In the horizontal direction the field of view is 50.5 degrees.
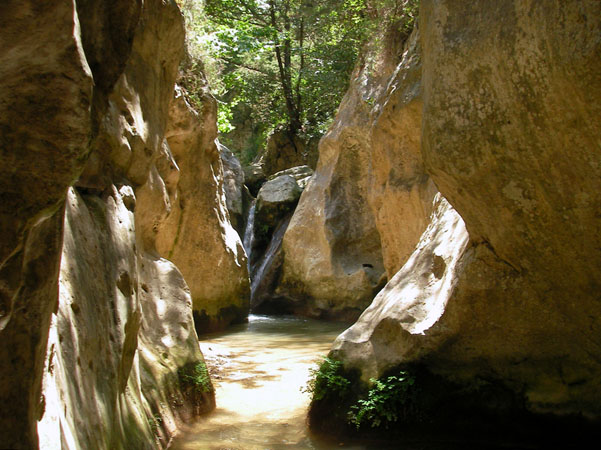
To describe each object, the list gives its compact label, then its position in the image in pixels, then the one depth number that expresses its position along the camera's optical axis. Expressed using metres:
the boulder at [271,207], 16.95
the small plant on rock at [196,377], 5.57
